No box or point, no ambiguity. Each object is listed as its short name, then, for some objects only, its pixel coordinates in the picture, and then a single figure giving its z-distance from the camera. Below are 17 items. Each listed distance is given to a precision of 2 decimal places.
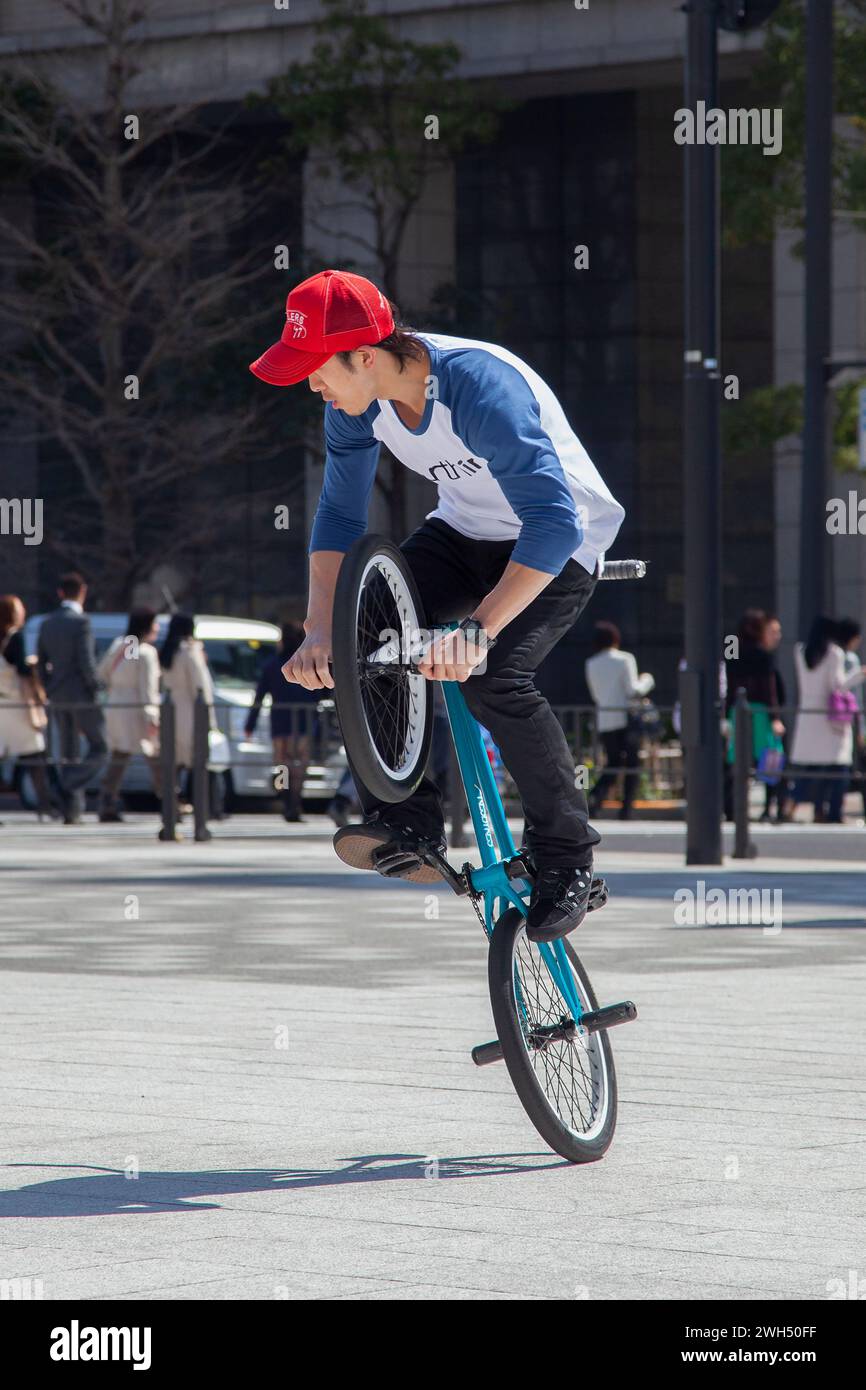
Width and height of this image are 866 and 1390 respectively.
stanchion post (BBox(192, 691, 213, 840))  16.89
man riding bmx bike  4.89
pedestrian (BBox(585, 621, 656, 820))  18.70
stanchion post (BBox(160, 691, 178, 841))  16.75
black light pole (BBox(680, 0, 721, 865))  14.20
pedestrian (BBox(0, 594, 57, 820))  18.80
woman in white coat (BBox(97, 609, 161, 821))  18.67
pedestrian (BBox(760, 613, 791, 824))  18.92
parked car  19.34
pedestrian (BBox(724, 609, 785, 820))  18.70
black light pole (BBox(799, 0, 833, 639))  20.45
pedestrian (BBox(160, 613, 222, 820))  18.73
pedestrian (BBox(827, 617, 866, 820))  18.45
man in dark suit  18.77
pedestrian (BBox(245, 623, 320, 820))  18.52
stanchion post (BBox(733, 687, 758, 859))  15.16
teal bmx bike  4.89
